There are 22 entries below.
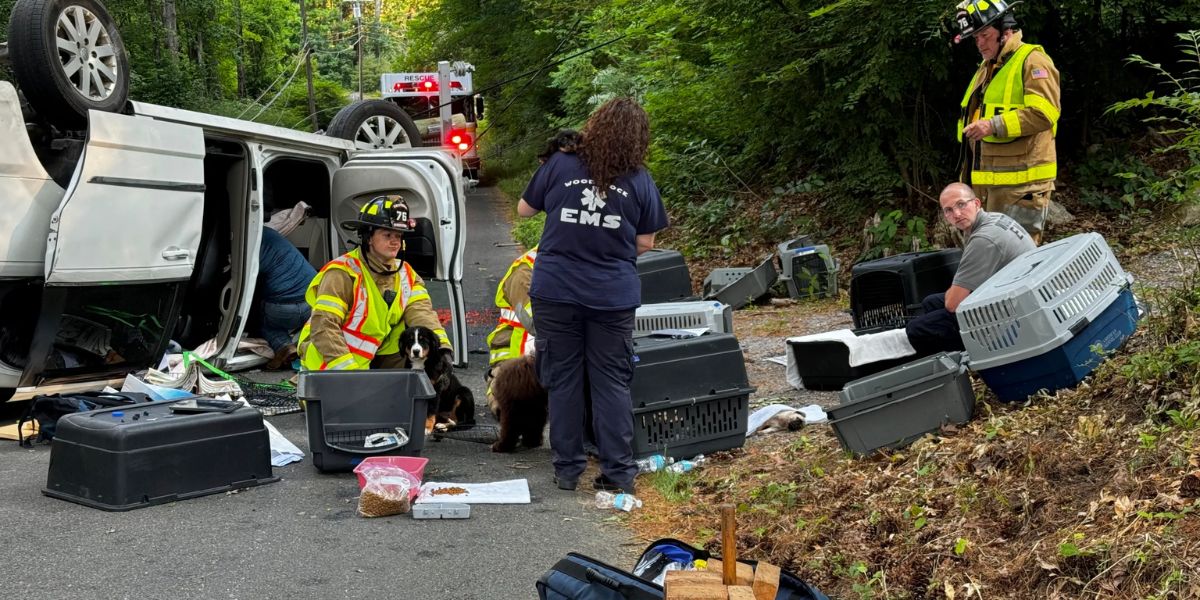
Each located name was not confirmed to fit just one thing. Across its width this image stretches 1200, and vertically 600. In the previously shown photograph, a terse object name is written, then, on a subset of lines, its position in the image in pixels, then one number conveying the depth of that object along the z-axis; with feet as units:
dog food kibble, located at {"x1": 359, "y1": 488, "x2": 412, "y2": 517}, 17.99
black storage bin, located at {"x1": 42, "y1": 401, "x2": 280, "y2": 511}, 18.22
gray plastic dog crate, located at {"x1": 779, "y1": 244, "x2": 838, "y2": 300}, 38.78
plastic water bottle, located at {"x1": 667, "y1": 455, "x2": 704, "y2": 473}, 20.53
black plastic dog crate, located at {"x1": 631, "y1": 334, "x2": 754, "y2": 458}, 20.68
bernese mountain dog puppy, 24.32
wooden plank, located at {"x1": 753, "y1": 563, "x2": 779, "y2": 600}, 10.86
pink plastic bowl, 19.11
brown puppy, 21.68
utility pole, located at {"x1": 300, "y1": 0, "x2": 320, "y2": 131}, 107.95
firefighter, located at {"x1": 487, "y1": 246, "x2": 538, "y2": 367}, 23.31
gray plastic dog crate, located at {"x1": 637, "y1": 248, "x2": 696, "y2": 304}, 31.78
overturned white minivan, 25.03
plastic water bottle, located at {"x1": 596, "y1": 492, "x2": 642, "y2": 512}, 18.74
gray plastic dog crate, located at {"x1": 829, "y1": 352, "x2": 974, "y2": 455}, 18.65
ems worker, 19.06
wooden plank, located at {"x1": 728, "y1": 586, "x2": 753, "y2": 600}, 10.36
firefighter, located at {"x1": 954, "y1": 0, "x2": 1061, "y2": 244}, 22.75
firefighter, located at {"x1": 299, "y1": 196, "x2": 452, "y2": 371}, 23.88
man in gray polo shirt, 21.43
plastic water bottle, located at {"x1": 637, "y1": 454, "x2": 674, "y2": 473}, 20.56
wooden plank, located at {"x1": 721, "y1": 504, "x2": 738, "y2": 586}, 10.43
